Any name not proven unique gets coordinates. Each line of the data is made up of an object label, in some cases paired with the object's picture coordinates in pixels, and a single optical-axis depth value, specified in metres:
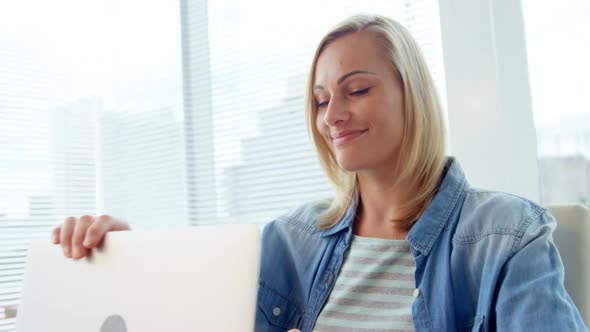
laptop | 0.68
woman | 1.00
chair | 0.95
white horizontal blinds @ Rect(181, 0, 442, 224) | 1.85
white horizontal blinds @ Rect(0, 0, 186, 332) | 1.70
